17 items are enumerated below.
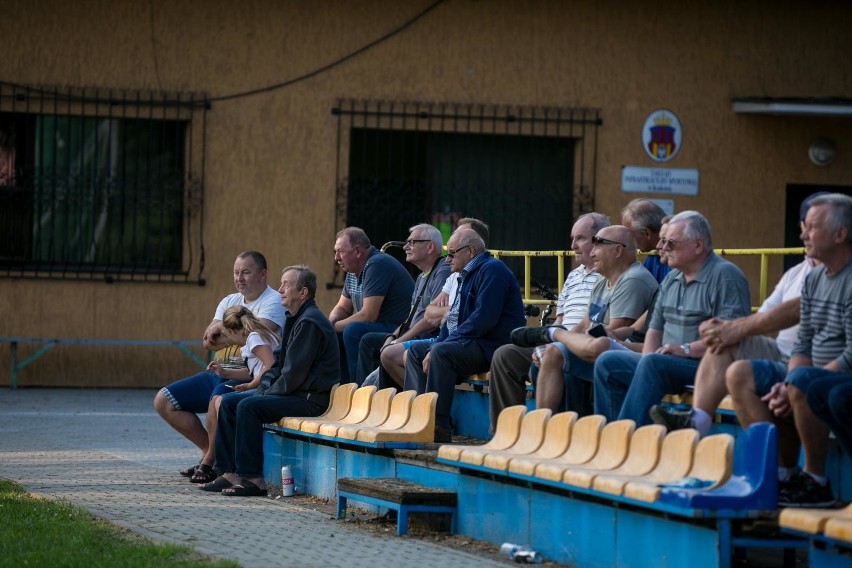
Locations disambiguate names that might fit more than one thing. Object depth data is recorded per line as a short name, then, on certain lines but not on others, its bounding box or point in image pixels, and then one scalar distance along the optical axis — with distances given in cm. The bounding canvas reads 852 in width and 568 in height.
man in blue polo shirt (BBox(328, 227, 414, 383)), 2236
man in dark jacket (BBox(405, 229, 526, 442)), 1828
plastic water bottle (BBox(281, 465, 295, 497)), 1923
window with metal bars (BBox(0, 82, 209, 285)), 3212
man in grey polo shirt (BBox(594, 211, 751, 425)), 1438
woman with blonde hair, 2011
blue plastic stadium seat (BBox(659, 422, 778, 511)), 1150
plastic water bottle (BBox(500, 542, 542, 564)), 1402
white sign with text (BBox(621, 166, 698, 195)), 3322
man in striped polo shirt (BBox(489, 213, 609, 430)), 1739
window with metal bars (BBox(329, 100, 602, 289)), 3278
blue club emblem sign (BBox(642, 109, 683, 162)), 3341
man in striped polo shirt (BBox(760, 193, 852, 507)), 1195
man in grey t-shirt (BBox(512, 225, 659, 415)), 1598
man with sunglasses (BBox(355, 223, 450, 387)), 2139
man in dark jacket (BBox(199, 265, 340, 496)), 1925
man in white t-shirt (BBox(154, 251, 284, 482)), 2055
